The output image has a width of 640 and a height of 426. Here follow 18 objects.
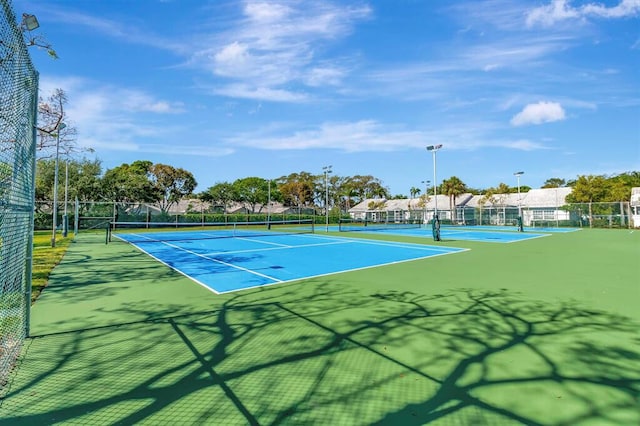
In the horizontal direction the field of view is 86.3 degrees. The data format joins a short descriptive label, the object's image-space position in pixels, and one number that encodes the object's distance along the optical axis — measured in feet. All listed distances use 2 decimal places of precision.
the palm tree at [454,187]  169.89
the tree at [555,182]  278.85
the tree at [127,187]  125.90
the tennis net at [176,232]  71.00
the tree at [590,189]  131.44
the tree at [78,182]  107.76
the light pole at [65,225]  70.99
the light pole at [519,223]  92.35
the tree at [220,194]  180.96
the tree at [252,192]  191.42
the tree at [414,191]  293.64
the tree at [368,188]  270.26
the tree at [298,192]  227.40
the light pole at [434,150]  86.43
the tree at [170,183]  158.61
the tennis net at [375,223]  137.74
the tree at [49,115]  45.57
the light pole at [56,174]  47.06
